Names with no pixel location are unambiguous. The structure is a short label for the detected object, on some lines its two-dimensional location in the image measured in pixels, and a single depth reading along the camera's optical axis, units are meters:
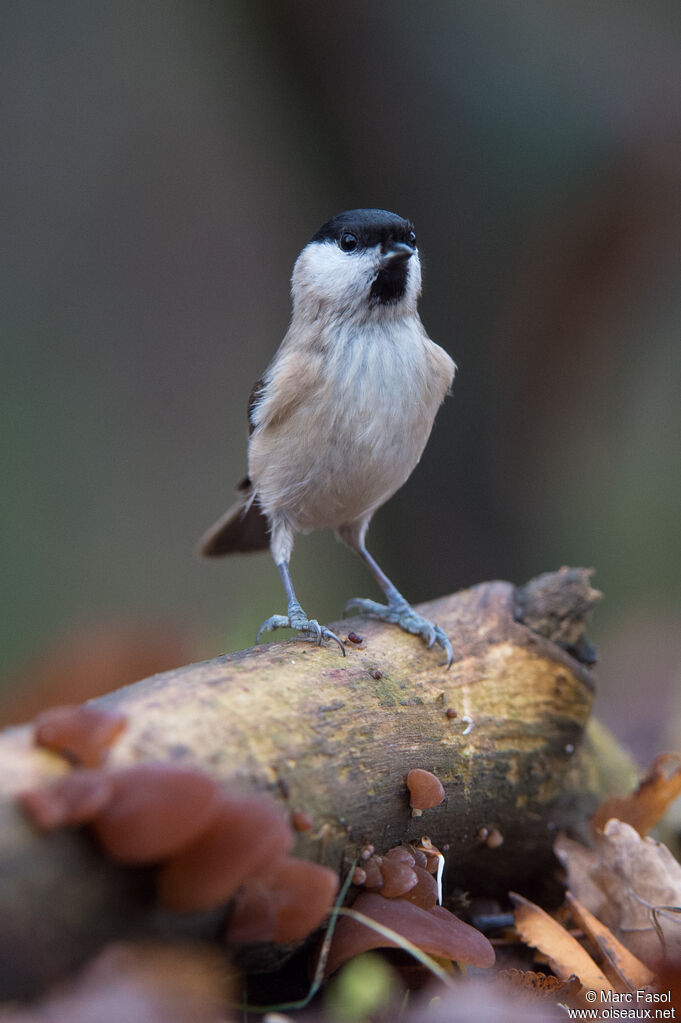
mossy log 2.37
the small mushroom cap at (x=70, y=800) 2.28
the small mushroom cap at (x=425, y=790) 2.48
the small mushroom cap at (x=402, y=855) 2.47
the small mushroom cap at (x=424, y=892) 2.47
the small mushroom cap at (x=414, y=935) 2.46
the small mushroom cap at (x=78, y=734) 2.44
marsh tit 2.53
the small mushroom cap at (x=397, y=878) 2.47
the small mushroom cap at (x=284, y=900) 2.45
